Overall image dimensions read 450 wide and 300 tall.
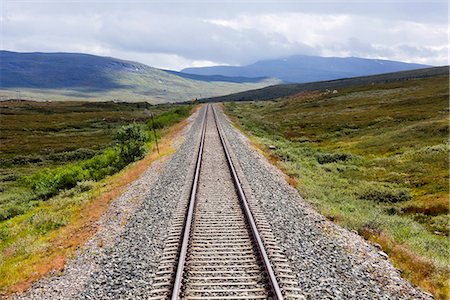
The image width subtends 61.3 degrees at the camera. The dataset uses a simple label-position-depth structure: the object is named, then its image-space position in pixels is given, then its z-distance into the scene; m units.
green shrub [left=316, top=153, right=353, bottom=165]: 39.12
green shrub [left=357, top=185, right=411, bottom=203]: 25.08
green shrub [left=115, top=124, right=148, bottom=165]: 34.47
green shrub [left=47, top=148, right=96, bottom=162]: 54.16
